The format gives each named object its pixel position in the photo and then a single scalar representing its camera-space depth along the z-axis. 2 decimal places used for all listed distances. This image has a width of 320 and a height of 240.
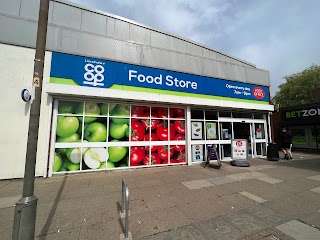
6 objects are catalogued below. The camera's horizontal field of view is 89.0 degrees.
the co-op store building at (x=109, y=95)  6.32
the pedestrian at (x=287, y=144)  10.54
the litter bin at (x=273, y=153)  9.91
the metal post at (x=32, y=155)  2.23
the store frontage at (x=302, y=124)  13.97
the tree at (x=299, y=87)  28.12
